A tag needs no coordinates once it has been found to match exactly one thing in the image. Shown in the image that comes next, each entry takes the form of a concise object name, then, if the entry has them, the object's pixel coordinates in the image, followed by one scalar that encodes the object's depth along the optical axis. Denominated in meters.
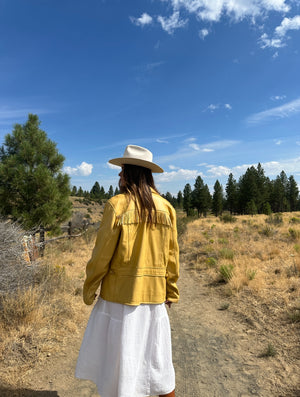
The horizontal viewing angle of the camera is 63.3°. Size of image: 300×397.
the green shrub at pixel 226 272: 5.99
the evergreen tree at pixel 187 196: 58.06
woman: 1.74
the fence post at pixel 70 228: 12.14
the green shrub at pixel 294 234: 9.81
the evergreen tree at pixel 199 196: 54.66
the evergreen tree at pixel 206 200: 54.72
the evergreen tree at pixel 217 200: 54.44
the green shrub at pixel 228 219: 22.91
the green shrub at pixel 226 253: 7.87
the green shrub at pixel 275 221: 16.31
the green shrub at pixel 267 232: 11.46
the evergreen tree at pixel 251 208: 41.87
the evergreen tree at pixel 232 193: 54.44
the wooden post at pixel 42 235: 7.37
